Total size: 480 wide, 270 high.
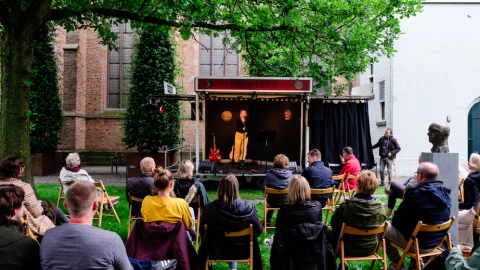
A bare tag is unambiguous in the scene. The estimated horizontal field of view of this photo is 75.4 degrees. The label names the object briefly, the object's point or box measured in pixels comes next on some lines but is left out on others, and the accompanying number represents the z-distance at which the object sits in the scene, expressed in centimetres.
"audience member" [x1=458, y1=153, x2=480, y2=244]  365
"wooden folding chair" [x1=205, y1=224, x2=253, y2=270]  277
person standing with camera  857
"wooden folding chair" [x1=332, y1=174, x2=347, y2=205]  544
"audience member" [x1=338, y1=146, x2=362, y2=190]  580
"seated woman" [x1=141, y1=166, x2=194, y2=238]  270
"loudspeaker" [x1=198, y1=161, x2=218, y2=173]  796
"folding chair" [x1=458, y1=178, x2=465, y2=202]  456
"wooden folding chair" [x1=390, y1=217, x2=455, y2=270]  282
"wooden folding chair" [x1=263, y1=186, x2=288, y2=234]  432
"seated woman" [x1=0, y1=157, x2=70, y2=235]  270
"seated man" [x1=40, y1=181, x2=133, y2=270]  169
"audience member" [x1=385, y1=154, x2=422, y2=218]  432
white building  1033
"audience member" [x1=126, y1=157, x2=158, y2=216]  383
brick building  1372
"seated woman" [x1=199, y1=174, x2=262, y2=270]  277
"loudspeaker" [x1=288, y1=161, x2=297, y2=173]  816
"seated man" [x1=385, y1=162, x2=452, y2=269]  294
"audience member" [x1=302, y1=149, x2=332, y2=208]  460
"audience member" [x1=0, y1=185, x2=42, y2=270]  171
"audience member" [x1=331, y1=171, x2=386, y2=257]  279
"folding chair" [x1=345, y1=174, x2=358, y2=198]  568
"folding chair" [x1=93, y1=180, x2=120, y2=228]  470
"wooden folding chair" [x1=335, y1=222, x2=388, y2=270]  278
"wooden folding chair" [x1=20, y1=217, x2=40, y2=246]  259
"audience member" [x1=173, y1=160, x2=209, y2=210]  360
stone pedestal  353
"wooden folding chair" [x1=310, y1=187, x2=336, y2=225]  422
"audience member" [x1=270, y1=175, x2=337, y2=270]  266
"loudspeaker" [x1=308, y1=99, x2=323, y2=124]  904
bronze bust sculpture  365
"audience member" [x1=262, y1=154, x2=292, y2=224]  442
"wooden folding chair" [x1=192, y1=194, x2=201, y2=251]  369
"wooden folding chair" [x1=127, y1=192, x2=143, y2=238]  380
